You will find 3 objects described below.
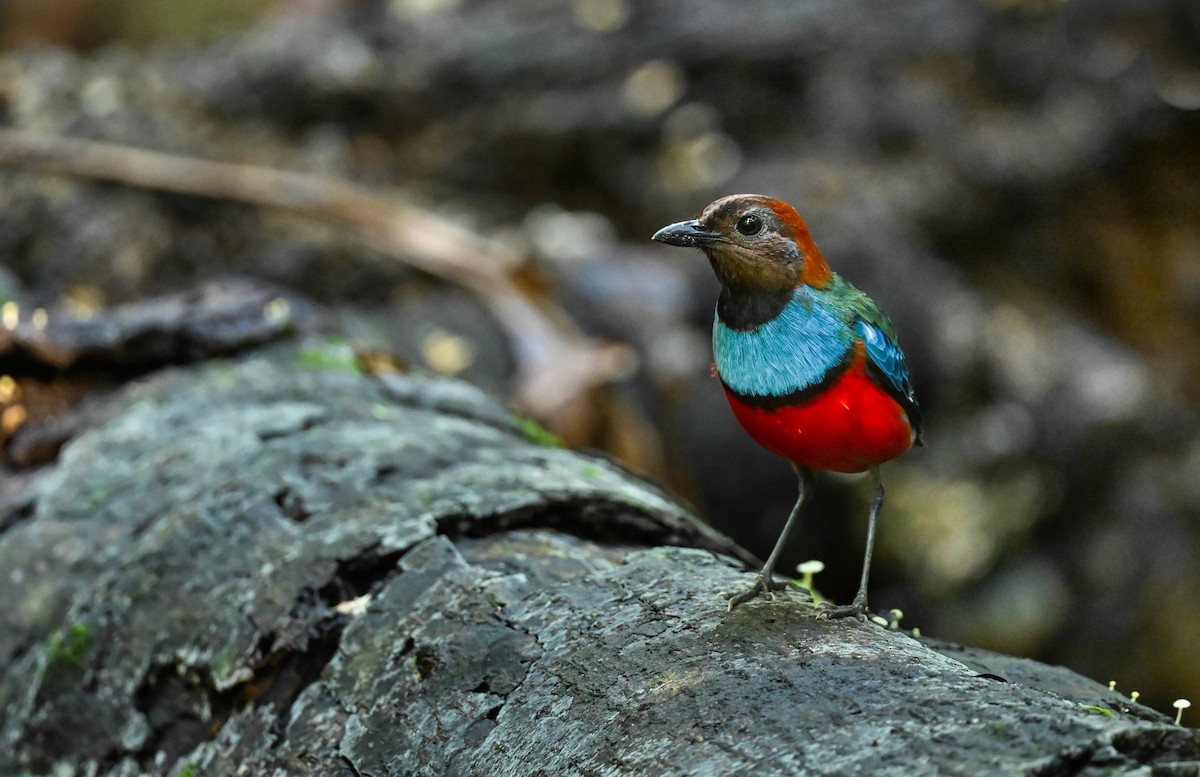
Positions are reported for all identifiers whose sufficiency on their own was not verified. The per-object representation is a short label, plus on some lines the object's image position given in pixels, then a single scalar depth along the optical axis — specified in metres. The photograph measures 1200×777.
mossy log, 4.17
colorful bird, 4.24
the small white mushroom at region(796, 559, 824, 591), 4.25
